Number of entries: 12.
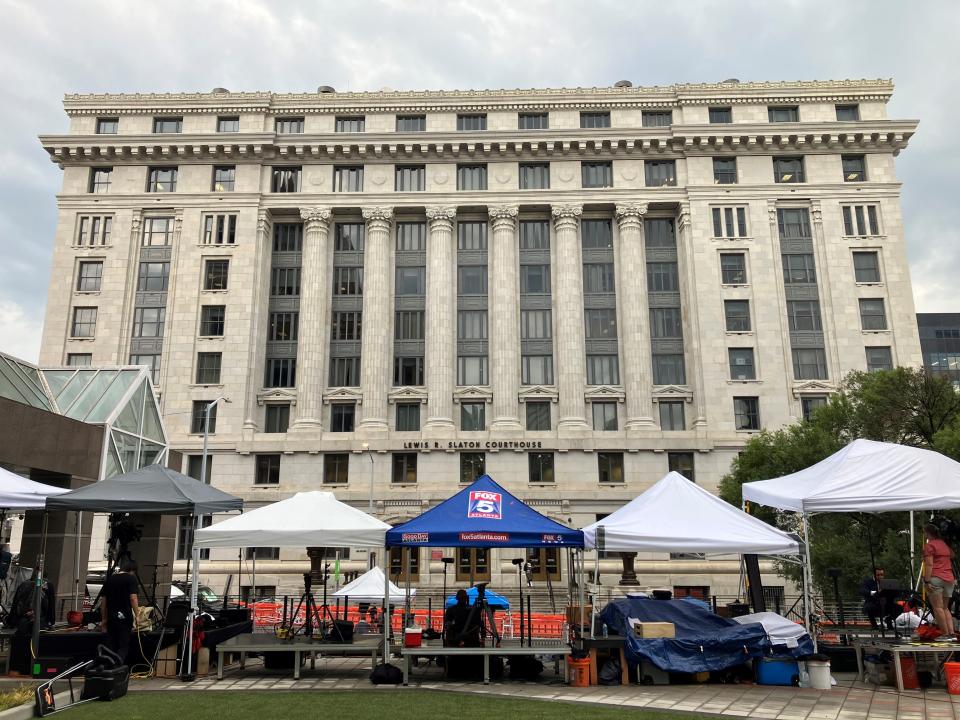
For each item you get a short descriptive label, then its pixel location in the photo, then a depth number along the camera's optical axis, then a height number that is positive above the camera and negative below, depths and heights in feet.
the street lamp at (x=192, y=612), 51.60 -5.07
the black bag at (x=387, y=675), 50.47 -9.33
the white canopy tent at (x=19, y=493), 50.08 +3.37
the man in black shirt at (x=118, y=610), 48.44 -4.51
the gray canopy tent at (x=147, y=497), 51.49 +3.11
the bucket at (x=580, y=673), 50.83 -9.40
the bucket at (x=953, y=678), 44.68 -8.84
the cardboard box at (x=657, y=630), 52.11 -6.69
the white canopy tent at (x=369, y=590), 89.35 -6.32
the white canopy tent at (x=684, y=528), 55.01 +0.51
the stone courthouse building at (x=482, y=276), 174.09 +65.12
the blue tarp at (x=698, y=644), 51.55 -7.68
